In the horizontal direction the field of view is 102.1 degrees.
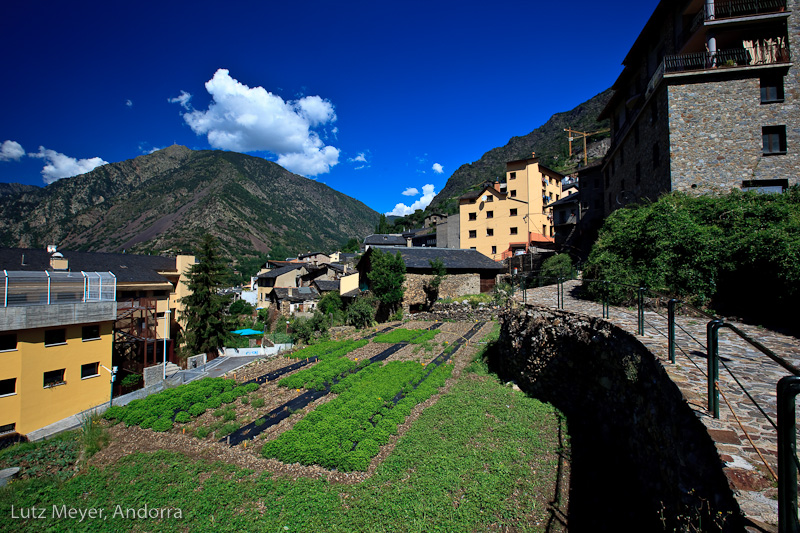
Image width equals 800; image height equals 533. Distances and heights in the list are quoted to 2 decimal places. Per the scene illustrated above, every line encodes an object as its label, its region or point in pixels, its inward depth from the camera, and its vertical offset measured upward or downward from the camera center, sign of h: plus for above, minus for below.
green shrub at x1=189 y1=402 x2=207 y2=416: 10.76 -4.55
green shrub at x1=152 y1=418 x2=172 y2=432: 10.12 -4.77
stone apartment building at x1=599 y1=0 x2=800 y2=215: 13.99 +7.84
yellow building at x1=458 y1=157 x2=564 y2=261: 38.75 +7.48
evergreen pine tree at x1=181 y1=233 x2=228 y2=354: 25.16 -2.54
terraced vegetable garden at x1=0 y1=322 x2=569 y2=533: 5.93 -4.35
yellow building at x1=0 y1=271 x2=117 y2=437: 14.43 -3.63
